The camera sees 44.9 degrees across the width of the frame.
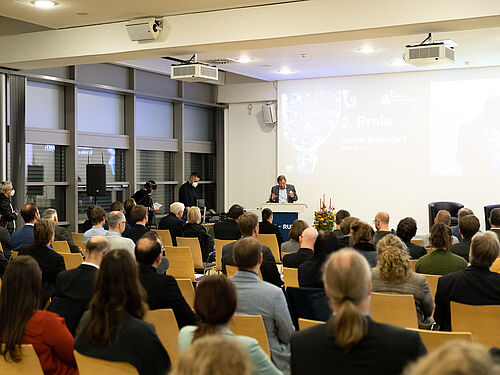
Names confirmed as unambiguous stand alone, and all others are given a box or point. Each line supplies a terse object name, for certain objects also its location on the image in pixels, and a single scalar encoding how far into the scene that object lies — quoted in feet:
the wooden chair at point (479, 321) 12.46
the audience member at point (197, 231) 26.45
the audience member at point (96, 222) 21.85
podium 39.04
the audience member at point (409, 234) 18.98
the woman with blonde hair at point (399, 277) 13.62
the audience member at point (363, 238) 17.47
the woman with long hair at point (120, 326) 8.27
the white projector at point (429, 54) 24.99
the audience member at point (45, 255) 15.57
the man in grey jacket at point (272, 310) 11.19
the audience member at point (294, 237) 20.65
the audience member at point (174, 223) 28.48
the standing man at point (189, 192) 41.65
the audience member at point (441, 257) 16.10
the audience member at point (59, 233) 22.99
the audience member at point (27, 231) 20.70
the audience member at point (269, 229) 26.40
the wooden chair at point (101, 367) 8.29
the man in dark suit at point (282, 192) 41.29
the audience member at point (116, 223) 21.12
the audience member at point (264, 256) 16.66
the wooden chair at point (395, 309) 12.75
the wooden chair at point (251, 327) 10.55
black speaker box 35.01
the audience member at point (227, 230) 25.81
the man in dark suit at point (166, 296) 12.08
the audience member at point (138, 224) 22.31
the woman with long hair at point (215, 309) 7.66
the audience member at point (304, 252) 16.43
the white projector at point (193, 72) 30.04
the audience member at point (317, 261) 14.70
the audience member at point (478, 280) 12.71
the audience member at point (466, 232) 18.34
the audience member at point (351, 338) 6.80
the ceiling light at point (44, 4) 24.57
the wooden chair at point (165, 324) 11.43
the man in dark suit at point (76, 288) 11.93
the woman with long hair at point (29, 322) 9.02
